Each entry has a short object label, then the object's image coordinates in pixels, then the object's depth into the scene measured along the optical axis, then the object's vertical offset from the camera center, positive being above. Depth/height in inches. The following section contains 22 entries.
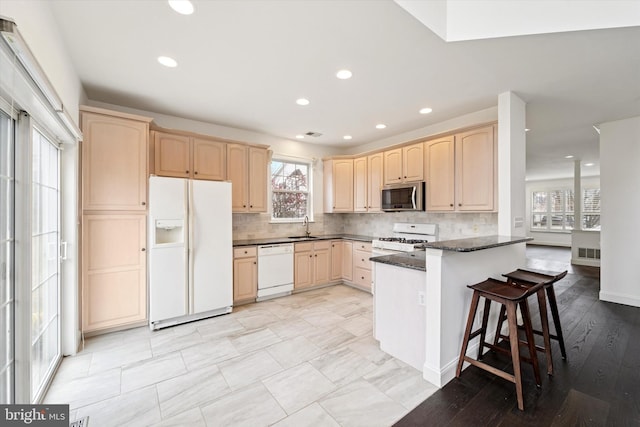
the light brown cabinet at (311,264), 171.6 -33.7
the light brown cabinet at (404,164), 155.6 +29.8
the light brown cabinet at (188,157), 134.4 +30.1
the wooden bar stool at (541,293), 86.3 -26.6
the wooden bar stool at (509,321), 71.9 -32.1
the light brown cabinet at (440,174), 140.8 +21.0
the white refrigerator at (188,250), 119.5 -17.5
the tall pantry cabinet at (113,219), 108.8 -2.1
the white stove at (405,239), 158.9 -16.8
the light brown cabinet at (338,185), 199.3 +21.2
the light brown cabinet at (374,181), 179.5 +21.7
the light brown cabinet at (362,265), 174.2 -34.6
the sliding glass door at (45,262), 76.4 -15.2
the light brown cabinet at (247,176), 156.5 +22.3
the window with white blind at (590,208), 371.6 +5.5
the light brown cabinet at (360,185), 189.2 +20.1
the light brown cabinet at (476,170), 125.2 +20.8
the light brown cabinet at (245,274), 147.9 -34.3
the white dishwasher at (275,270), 157.2 -34.5
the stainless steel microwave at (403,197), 153.9 +9.6
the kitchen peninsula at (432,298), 81.3 -28.6
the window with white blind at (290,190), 191.6 +16.9
